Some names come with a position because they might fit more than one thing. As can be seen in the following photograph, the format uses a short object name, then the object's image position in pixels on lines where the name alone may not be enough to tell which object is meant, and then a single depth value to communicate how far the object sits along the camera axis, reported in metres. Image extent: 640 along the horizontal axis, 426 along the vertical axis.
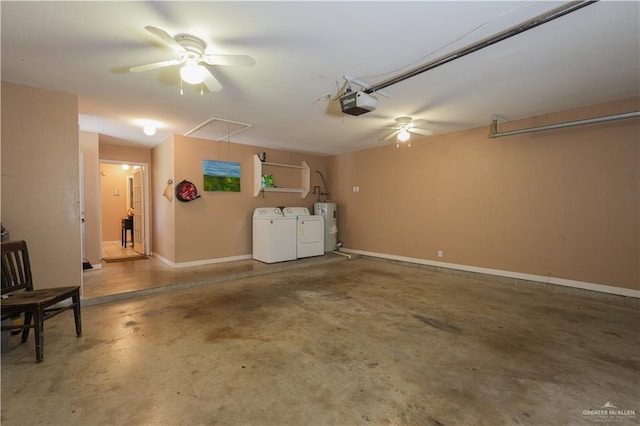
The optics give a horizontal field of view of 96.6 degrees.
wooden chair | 2.17
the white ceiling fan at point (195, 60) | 2.18
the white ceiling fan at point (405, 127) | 4.35
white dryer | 5.97
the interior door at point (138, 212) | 6.61
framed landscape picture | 5.53
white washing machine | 5.53
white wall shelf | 6.04
